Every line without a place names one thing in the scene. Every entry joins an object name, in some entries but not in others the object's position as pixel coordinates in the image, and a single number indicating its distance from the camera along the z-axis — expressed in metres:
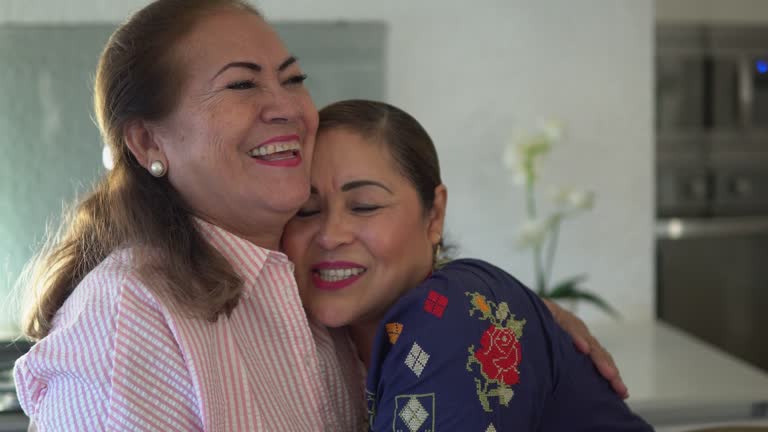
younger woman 0.99
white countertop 1.84
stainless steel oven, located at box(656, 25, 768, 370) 3.12
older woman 0.98
